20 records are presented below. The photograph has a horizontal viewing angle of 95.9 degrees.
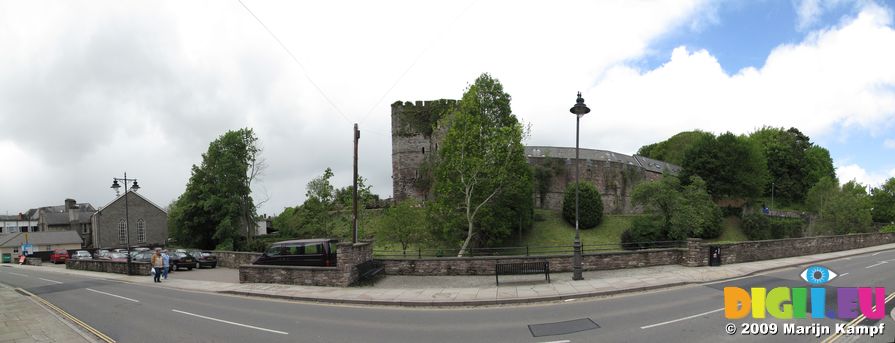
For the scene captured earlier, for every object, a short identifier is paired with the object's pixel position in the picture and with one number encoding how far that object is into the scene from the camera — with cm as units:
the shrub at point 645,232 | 3775
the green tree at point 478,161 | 2684
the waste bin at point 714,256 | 1736
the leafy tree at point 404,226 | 2909
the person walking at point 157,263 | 2042
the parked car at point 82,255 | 3879
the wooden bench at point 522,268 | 1497
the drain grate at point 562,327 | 890
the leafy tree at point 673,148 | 7350
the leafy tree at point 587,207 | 4288
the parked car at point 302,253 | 1781
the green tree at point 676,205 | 3656
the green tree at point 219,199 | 4553
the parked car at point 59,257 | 4278
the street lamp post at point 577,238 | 1509
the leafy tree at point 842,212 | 4156
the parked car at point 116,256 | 3295
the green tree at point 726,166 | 4778
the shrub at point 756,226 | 4367
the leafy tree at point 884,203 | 5778
